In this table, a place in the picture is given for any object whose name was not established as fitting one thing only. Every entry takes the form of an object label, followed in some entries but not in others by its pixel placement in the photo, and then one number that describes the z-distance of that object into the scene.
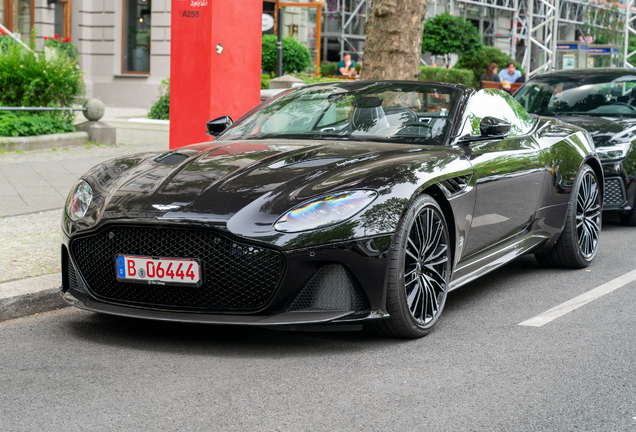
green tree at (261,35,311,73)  25.20
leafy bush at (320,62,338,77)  31.73
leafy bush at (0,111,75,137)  11.92
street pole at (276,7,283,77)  20.12
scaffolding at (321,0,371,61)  36.41
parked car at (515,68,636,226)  8.18
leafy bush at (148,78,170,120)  18.89
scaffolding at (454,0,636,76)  39.69
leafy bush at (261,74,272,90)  20.25
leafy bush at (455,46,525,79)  30.97
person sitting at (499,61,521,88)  21.55
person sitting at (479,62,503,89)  21.19
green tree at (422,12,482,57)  33.44
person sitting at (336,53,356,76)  27.27
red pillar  8.16
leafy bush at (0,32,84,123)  12.26
